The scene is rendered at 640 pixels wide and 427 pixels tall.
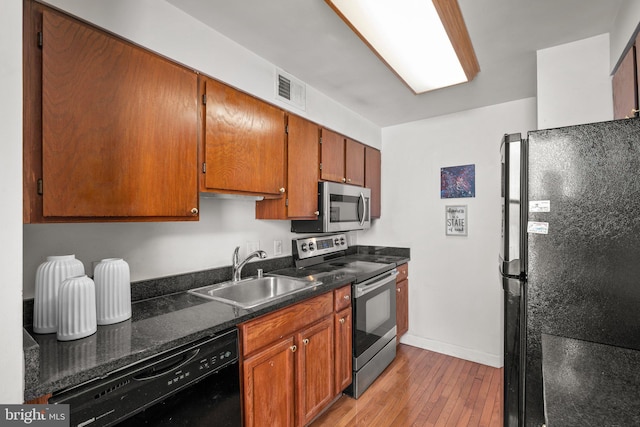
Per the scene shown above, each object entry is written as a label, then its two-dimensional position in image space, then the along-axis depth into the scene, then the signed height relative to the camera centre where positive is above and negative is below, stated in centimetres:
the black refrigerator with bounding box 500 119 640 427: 115 -11
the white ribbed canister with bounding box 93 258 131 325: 126 -33
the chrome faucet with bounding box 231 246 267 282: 204 -35
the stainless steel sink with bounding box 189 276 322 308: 184 -51
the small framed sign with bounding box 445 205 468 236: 298 -8
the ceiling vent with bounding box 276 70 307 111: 211 +91
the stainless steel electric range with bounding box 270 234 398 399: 229 -69
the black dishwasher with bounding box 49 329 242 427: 93 -64
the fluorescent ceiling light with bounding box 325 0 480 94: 139 +96
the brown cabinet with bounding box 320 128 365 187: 256 +50
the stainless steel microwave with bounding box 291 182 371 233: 244 +2
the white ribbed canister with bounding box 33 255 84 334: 114 -31
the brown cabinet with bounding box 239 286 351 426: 150 -87
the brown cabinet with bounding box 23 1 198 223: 105 +35
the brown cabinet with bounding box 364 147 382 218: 321 +42
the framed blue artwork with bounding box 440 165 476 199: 296 +31
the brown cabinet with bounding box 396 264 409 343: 303 -92
